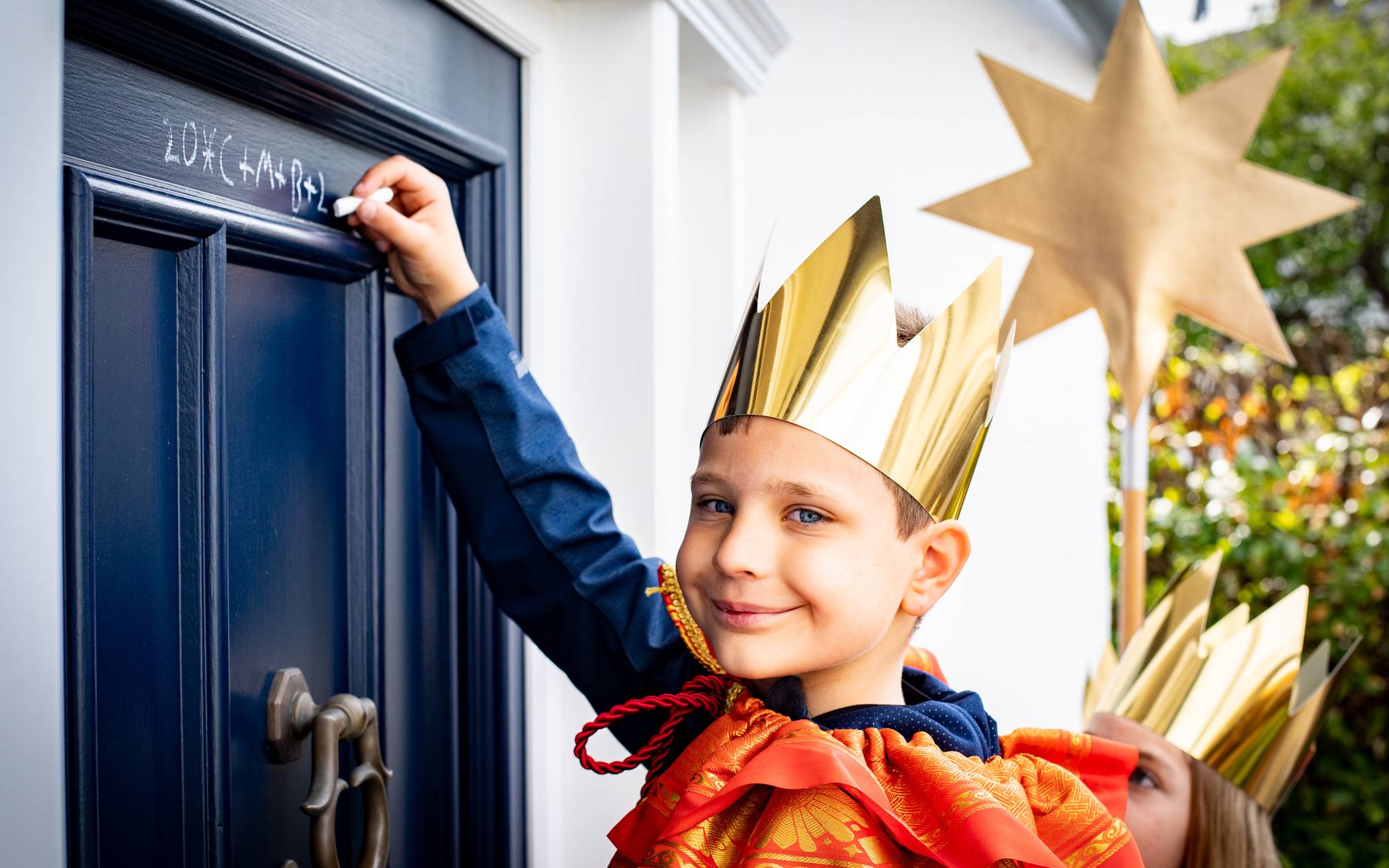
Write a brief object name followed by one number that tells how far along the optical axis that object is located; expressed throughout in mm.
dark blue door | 829
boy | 786
